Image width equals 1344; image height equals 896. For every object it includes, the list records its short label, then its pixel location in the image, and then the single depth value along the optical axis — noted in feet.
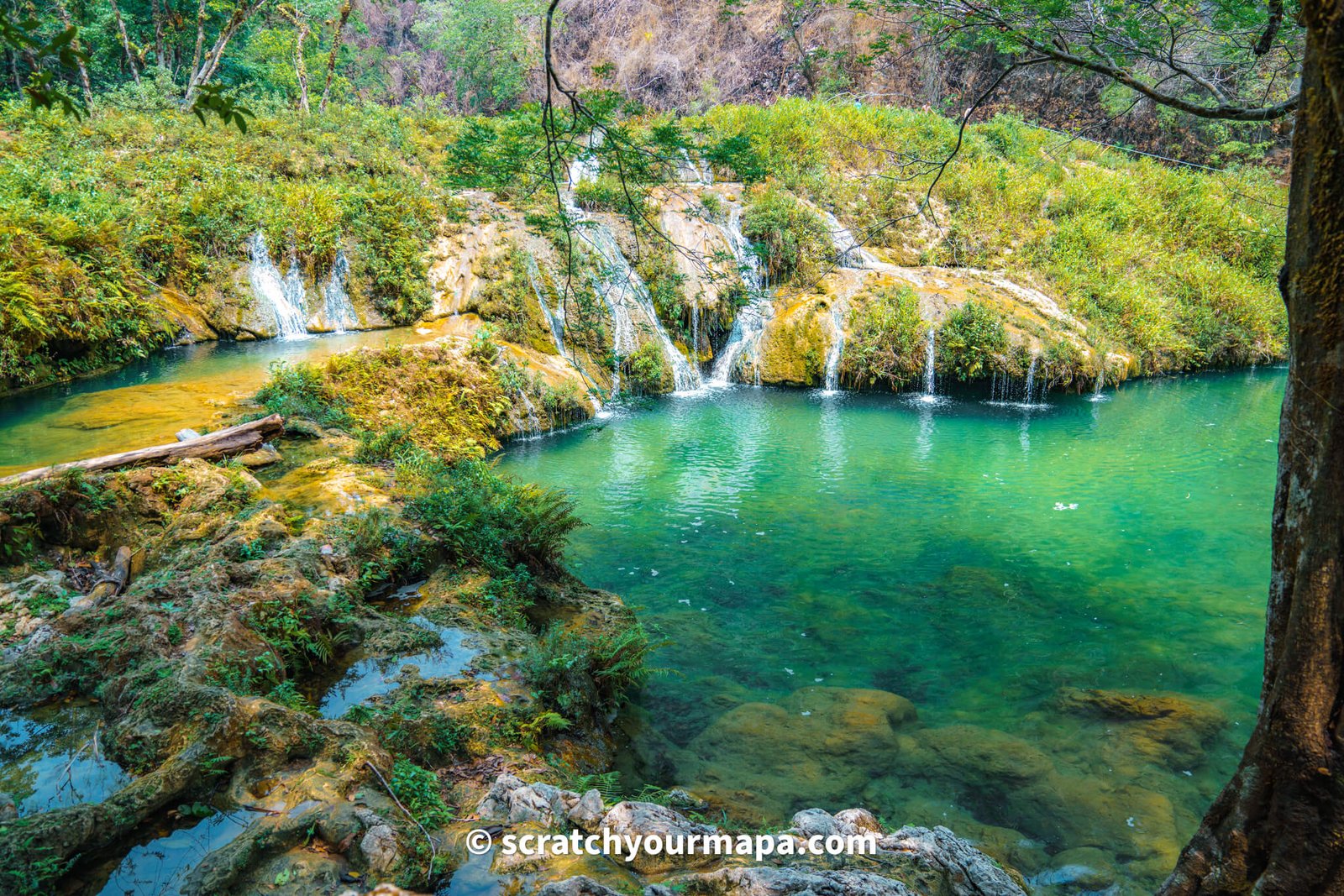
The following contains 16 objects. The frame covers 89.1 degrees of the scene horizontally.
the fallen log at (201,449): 17.44
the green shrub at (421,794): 9.58
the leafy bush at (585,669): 14.92
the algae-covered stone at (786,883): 8.32
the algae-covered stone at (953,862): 9.49
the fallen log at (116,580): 14.44
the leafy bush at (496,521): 20.03
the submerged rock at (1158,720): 15.72
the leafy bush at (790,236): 56.54
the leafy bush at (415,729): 11.42
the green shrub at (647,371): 48.08
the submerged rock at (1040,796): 13.01
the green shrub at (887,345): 51.29
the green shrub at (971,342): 50.14
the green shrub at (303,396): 27.32
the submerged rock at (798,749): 14.07
